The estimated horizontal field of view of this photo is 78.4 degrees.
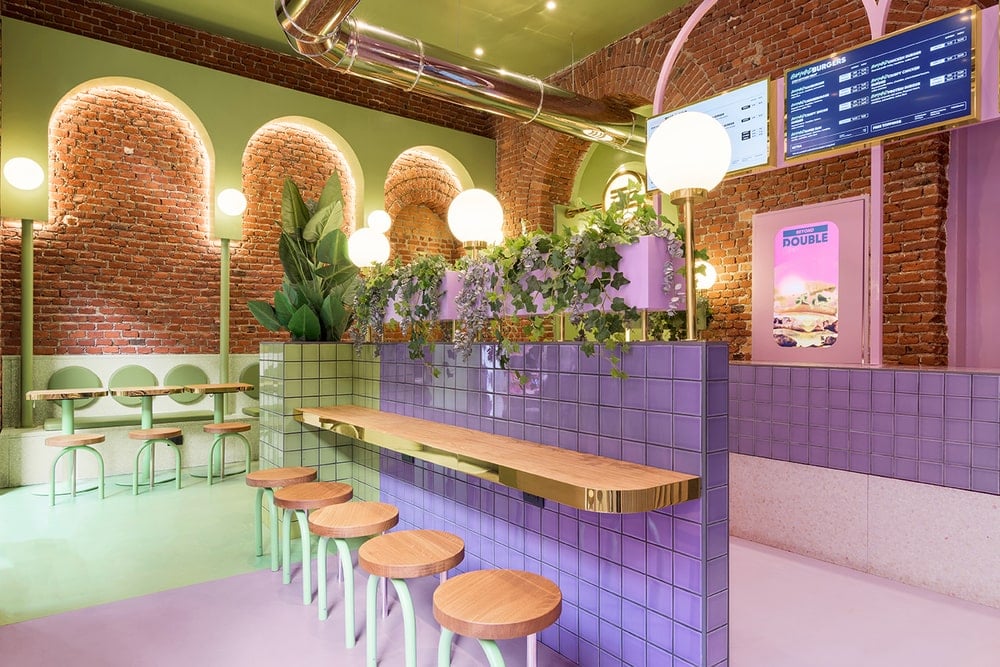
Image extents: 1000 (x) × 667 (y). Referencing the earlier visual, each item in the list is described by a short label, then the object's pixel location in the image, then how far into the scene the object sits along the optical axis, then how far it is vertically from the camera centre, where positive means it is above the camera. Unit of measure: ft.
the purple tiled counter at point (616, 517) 5.77 -1.92
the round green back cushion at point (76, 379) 17.31 -1.38
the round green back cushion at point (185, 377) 19.04 -1.41
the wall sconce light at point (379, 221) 21.66 +4.05
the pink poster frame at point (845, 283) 15.33 +1.43
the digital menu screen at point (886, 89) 10.55 +4.76
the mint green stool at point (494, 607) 5.24 -2.45
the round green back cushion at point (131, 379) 18.17 -1.41
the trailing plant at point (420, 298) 9.19 +0.56
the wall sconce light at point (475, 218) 8.79 +1.68
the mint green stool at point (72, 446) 14.21 -2.70
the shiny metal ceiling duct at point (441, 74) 12.16 +6.77
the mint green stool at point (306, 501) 8.72 -2.40
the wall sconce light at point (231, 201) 19.02 +4.10
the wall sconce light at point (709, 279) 17.37 +1.71
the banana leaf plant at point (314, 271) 12.17 +1.28
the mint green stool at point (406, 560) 6.40 -2.41
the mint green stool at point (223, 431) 16.35 -2.66
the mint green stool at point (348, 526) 7.50 -2.37
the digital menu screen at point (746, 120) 13.79 +5.03
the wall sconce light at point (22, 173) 15.74 +4.09
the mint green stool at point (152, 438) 15.42 -2.72
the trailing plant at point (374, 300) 10.41 +0.60
